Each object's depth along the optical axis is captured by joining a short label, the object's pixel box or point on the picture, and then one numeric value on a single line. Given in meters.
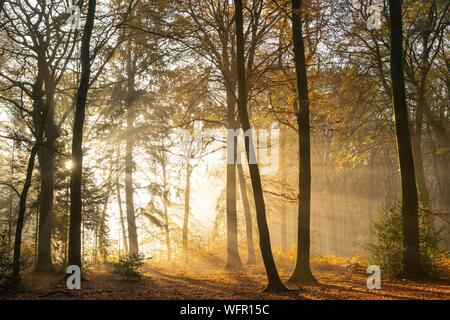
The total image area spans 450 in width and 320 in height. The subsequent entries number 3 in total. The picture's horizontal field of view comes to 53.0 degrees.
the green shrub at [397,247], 14.48
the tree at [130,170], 23.52
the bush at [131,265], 15.33
